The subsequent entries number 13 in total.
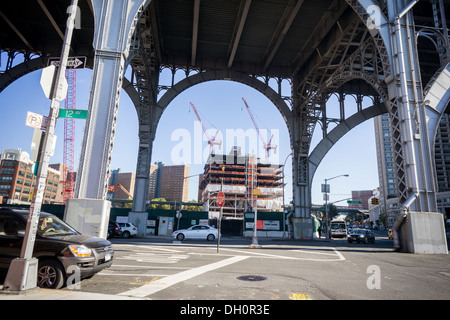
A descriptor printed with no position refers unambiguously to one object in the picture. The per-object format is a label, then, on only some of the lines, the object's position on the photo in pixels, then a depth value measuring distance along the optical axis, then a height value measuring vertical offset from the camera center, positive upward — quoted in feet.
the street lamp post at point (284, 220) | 102.50 -0.65
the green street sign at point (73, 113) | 19.22 +7.15
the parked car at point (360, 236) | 78.84 -4.26
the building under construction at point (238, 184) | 396.78 +56.15
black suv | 16.75 -2.62
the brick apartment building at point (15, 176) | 350.02 +44.29
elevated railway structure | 41.16 +41.23
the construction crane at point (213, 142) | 476.62 +134.70
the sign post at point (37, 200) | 14.46 +0.60
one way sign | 21.41 +12.08
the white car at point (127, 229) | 77.10 -4.67
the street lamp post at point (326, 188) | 129.74 +16.00
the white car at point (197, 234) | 75.10 -5.10
